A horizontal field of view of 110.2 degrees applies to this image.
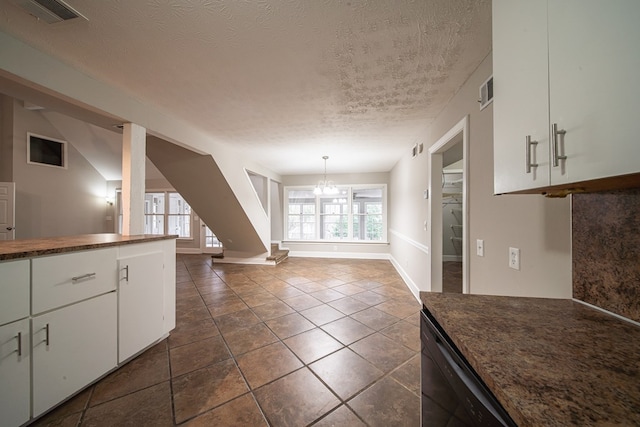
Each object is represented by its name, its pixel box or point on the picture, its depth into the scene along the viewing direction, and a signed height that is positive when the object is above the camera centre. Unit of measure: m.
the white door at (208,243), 6.85 -0.90
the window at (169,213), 6.93 +0.02
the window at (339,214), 6.23 +0.01
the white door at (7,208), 4.04 +0.09
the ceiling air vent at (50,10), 1.22 +1.16
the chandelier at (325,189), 4.83 +0.55
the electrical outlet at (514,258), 1.35 -0.27
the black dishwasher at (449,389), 0.53 -0.50
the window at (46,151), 4.71 +1.40
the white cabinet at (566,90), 0.53 +0.38
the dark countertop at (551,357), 0.43 -0.38
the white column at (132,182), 2.19 +0.31
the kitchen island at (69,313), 1.16 -0.64
